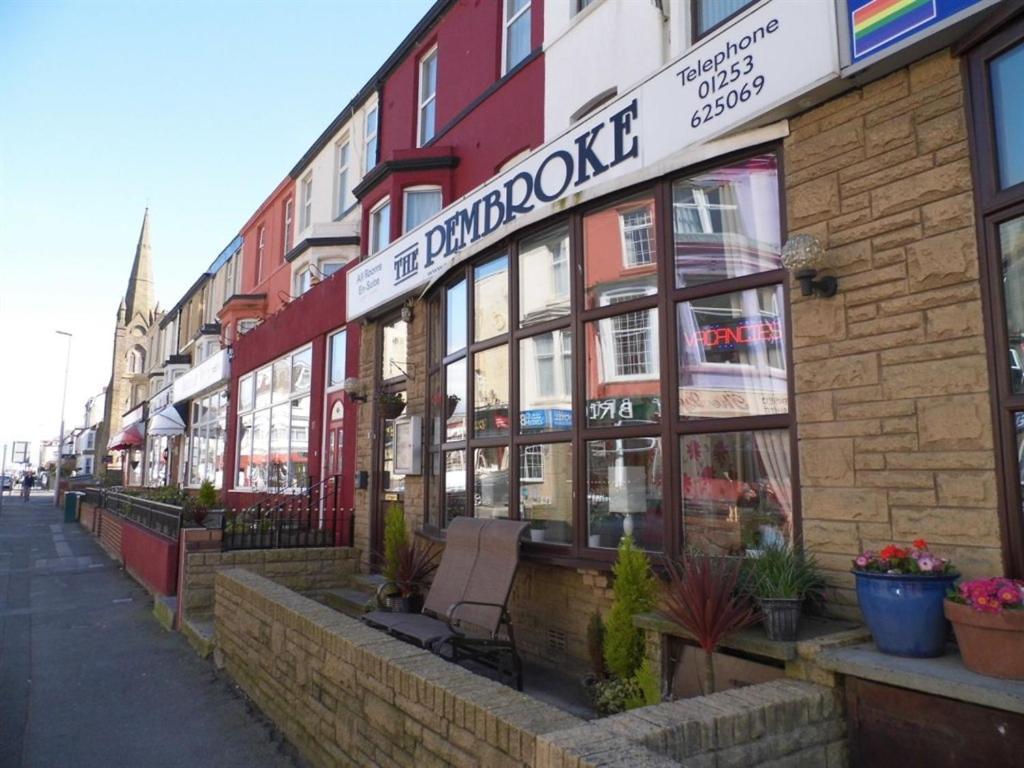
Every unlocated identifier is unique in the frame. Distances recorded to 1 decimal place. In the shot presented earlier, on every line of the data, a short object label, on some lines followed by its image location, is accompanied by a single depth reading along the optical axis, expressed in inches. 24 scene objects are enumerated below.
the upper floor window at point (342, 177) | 613.6
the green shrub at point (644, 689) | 170.8
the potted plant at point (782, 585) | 144.8
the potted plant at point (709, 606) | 148.5
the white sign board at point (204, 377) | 709.2
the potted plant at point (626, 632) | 181.0
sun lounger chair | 207.5
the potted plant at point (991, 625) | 115.6
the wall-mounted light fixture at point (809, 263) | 165.6
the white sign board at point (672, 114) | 172.1
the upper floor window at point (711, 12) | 228.1
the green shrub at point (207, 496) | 479.8
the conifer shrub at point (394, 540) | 284.2
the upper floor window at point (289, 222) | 705.0
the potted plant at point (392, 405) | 377.1
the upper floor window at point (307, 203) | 673.0
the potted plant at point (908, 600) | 131.0
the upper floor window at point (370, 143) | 556.3
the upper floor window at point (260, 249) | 780.0
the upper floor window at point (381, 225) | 428.1
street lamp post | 1545.3
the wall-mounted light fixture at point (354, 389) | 416.2
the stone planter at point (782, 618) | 144.3
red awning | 1147.3
